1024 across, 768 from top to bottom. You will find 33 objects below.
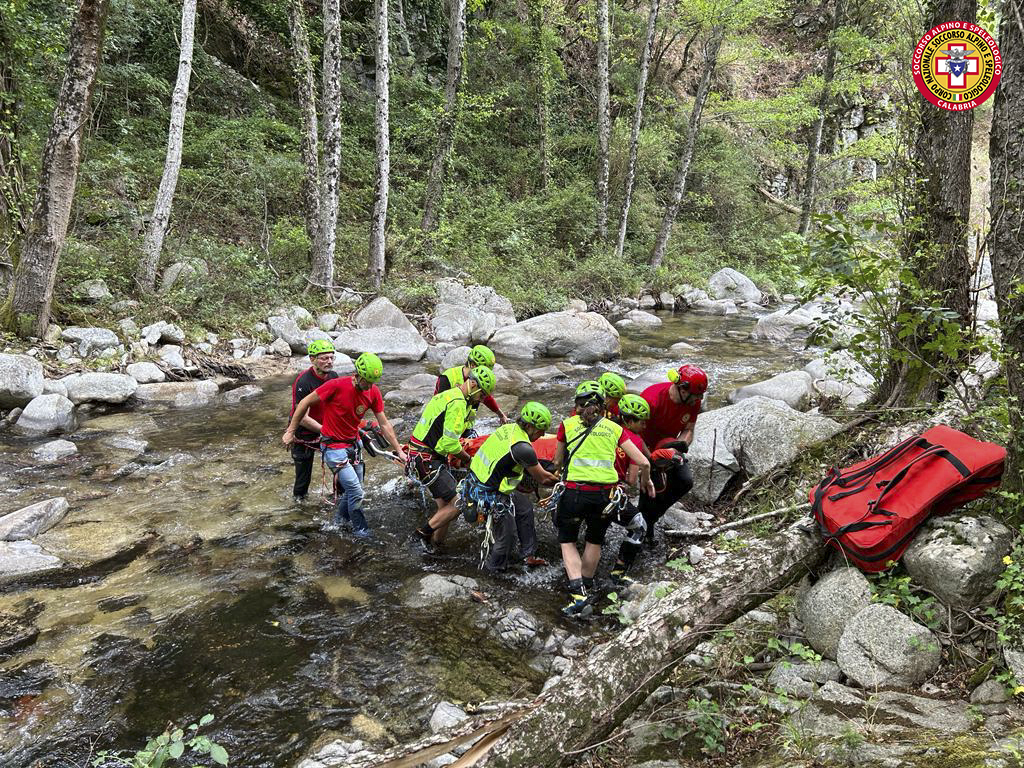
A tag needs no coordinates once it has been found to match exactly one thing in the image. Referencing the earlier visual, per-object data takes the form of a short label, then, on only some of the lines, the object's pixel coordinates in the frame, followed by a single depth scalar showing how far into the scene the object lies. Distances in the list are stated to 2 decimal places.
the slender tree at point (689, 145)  19.08
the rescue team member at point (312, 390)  6.40
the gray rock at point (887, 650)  3.35
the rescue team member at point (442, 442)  6.12
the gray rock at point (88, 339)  10.41
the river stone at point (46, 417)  8.48
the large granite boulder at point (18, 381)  8.73
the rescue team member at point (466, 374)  6.55
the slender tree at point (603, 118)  19.94
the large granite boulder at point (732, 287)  22.61
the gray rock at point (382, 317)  14.29
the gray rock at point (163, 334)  11.20
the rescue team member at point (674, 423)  6.02
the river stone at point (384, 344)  13.09
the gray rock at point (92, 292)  11.49
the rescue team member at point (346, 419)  6.19
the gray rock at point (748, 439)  6.58
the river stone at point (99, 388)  9.45
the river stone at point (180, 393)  10.16
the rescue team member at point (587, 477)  5.16
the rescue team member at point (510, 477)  5.54
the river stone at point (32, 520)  5.83
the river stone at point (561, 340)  13.82
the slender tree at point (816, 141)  21.95
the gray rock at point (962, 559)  3.43
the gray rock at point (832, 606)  3.77
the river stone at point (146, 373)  10.46
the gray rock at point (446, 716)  3.83
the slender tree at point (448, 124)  16.89
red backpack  3.77
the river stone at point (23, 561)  5.30
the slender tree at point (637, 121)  19.39
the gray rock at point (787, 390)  9.21
